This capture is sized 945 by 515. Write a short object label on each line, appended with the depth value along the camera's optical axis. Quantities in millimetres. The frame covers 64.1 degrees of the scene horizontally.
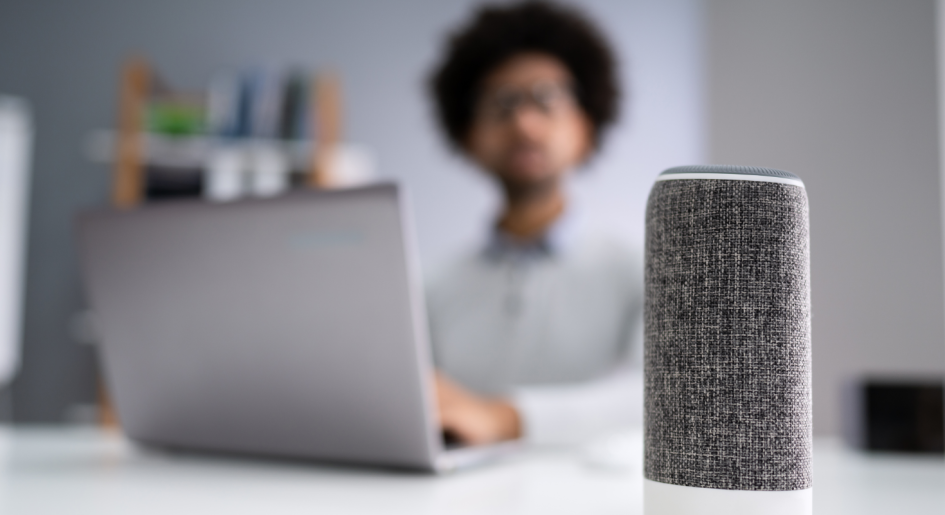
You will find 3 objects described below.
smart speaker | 374
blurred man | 1534
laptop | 600
